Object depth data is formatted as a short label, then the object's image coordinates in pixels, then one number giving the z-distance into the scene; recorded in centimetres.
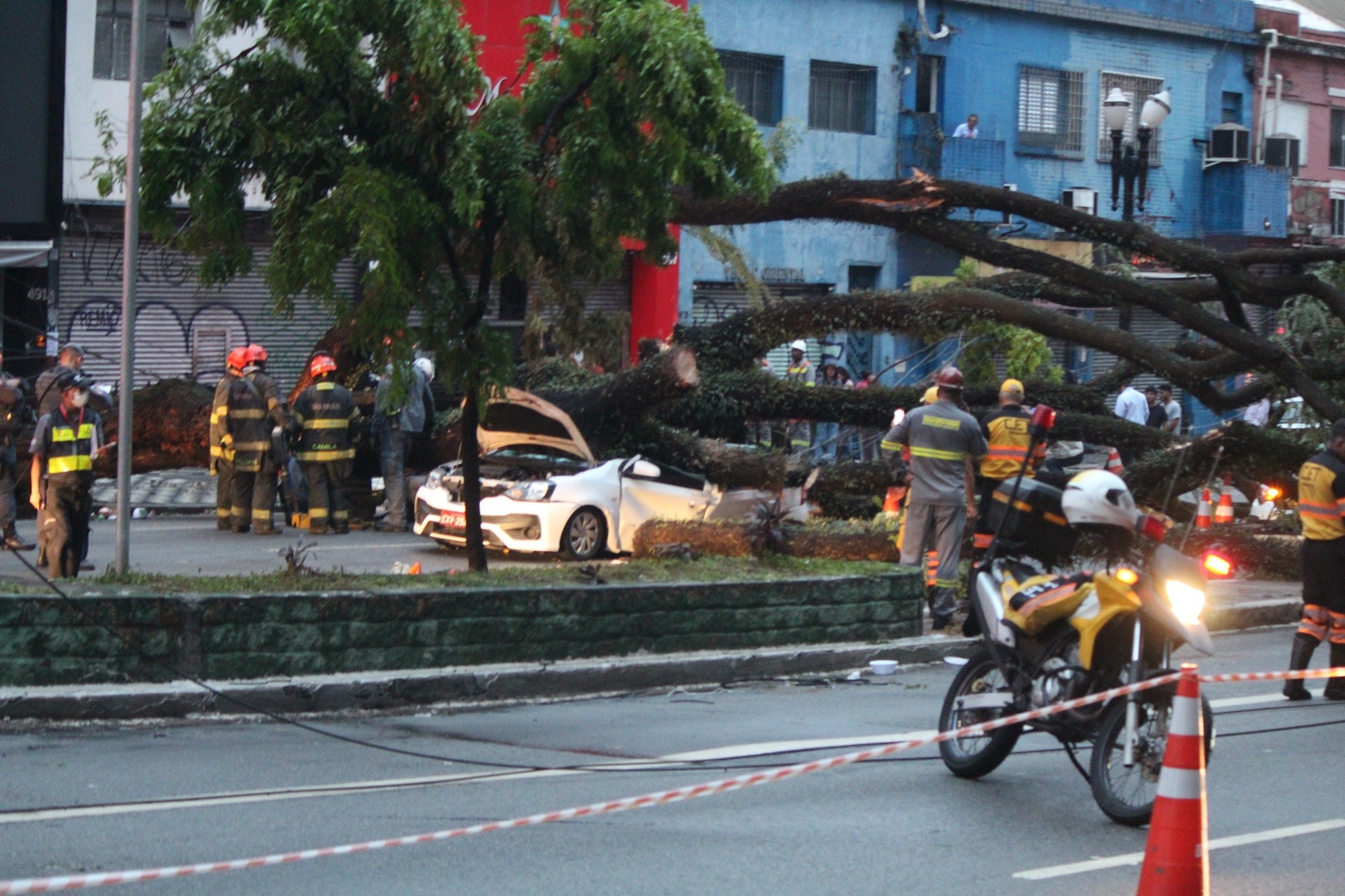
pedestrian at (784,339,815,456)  2253
